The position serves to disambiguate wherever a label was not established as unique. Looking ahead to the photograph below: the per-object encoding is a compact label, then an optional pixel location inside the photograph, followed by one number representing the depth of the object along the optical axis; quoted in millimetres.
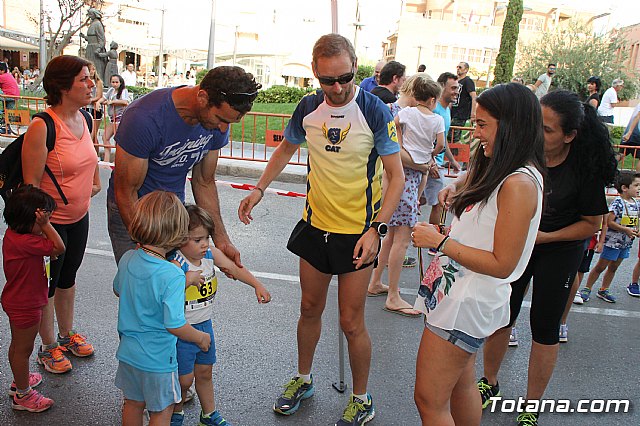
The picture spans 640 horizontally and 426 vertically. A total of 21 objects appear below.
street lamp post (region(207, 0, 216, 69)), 22391
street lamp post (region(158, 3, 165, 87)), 36003
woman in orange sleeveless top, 3199
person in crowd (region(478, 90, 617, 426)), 3014
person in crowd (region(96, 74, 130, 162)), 11586
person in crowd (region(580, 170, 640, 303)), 5328
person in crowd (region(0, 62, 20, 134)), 13225
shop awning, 37281
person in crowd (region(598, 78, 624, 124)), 13198
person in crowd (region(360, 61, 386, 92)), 7472
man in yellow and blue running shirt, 2955
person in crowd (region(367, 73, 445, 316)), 5035
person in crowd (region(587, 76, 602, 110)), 12836
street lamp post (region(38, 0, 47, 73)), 25567
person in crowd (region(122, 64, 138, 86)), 22034
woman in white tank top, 2205
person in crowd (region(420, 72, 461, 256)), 6570
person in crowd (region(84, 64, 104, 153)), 10246
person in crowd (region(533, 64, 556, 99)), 15570
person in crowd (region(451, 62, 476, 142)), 12188
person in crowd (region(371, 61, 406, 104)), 6449
